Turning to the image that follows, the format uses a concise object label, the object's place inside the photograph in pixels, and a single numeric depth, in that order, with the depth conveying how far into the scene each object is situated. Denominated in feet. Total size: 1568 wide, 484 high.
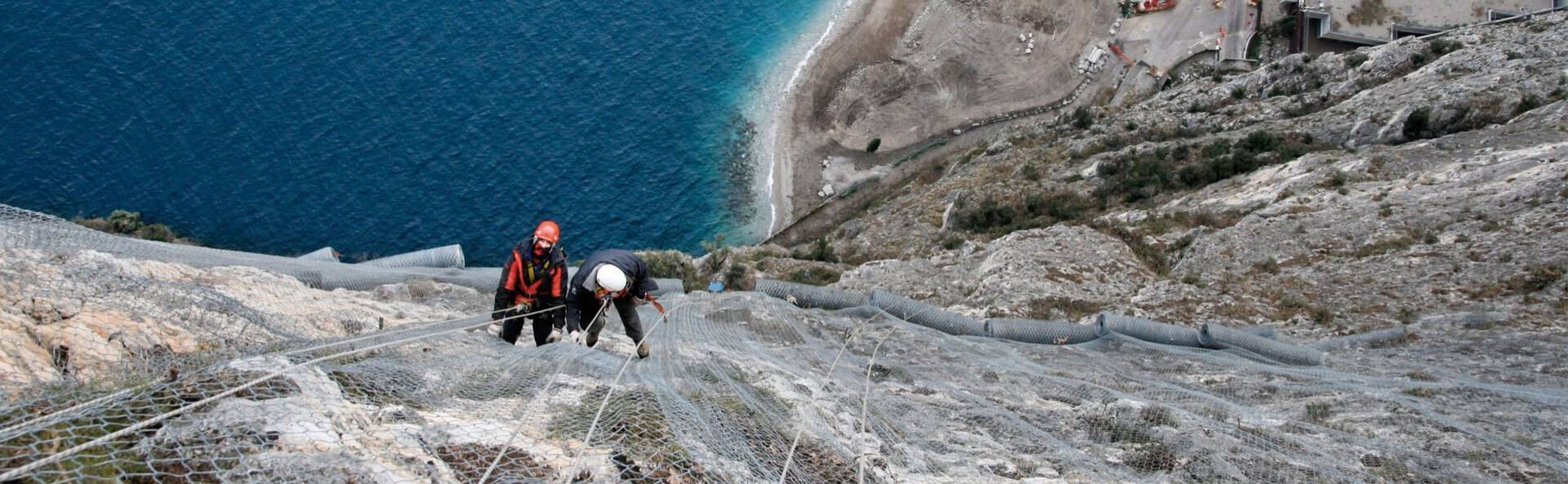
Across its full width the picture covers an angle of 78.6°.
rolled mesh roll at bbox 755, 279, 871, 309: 60.18
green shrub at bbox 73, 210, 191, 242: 97.35
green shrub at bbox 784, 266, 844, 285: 72.84
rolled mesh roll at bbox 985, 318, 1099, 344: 52.39
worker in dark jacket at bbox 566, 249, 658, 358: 40.52
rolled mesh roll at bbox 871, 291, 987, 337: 55.47
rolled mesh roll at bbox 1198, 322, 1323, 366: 46.50
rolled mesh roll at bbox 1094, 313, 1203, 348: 50.52
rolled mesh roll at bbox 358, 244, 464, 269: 72.59
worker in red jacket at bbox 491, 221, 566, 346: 42.06
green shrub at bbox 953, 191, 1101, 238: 80.02
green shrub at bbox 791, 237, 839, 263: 81.82
